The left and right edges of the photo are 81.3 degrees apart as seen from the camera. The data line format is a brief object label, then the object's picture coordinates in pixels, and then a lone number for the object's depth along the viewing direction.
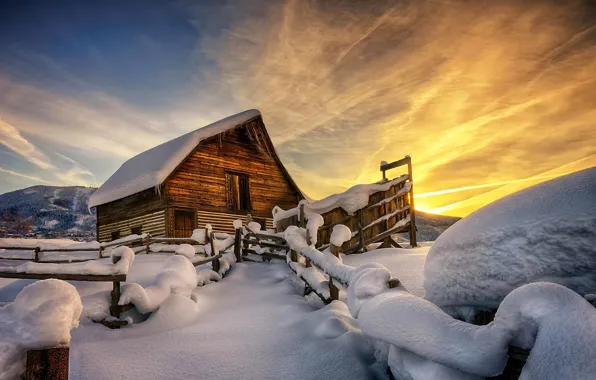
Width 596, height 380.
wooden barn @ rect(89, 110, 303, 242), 16.36
